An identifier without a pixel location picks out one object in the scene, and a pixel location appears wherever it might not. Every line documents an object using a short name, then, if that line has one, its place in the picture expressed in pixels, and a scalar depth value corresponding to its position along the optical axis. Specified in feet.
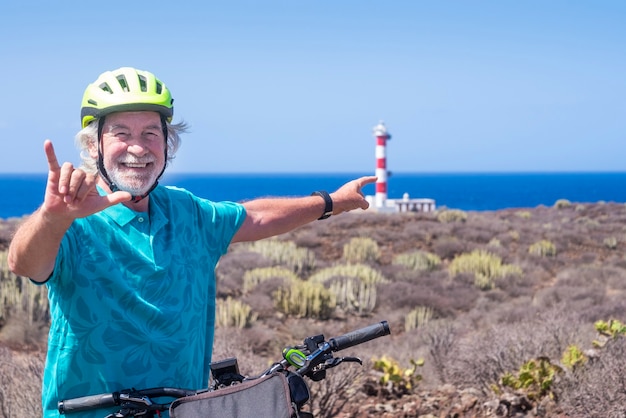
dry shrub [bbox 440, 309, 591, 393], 20.48
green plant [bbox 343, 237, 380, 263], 54.80
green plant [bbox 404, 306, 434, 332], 35.02
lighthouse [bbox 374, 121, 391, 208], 128.16
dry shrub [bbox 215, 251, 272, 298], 40.32
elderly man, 7.40
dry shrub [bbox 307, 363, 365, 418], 17.40
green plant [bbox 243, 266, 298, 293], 40.50
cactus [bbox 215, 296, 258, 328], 32.14
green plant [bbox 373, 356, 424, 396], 19.98
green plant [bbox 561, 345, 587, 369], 18.51
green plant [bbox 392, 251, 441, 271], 51.68
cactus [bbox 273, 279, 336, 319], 35.76
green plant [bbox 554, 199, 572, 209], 118.73
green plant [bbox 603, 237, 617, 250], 64.64
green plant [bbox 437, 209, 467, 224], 82.71
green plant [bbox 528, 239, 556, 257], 59.11
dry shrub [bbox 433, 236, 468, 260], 57.98
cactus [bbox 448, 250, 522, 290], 46.96
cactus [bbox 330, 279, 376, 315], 37.83
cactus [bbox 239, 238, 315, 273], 49.90
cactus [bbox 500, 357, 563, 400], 17.71
